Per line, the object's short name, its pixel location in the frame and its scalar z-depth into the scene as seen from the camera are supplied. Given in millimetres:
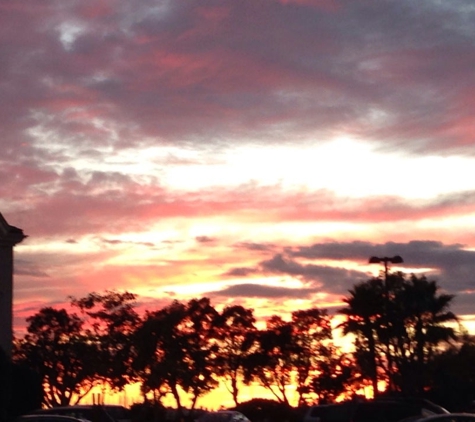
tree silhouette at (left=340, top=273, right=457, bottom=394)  54594
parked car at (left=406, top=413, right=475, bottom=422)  21966
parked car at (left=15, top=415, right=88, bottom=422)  24672
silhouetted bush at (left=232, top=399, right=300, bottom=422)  54166
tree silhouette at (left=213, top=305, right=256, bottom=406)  71125
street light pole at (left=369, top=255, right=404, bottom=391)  45281
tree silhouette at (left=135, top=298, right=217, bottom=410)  66938
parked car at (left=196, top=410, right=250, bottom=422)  35594
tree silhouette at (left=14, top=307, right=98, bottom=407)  67375
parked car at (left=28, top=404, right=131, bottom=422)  32188
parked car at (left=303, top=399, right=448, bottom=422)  32031
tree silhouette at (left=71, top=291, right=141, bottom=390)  68000
